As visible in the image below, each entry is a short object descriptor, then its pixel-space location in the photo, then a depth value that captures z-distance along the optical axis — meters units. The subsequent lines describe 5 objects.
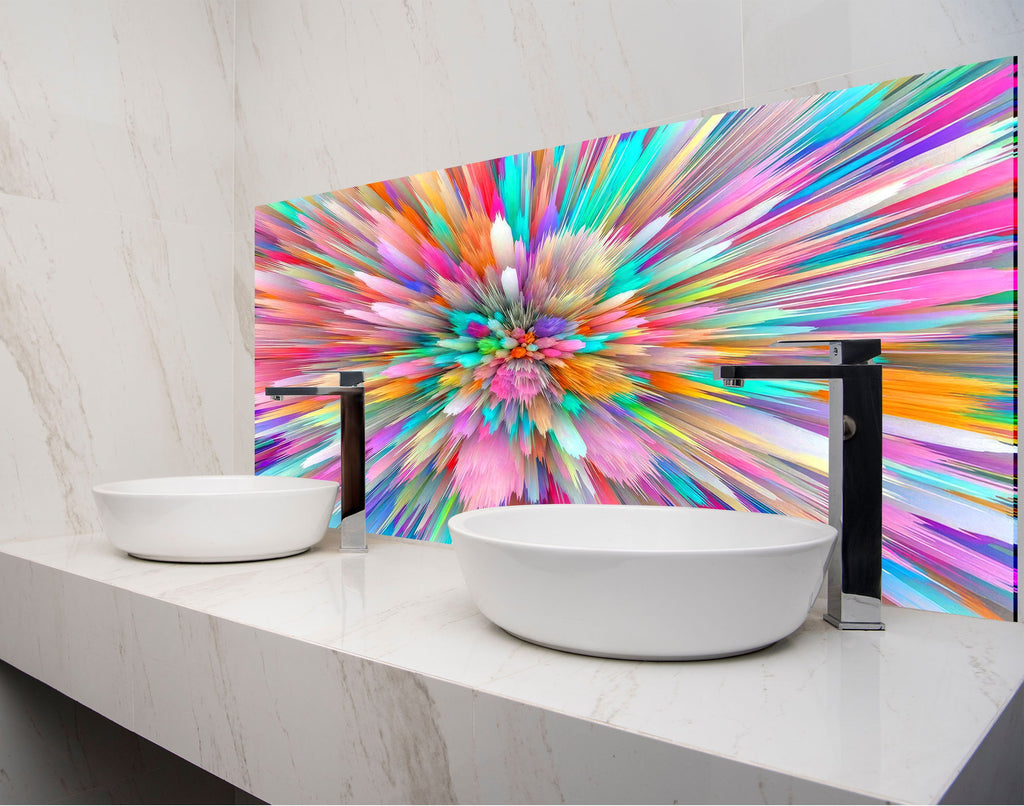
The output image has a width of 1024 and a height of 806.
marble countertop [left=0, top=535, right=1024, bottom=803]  0.63
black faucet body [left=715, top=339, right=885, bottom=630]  0.95
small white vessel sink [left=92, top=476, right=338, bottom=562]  1.31
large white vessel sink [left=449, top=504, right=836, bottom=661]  0.77
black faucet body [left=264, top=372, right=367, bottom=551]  1.47
